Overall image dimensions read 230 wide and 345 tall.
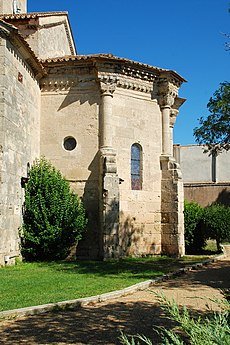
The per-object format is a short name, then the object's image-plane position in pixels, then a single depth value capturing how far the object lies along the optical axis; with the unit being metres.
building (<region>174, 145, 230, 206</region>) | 33.78
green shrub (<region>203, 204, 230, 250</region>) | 19.56
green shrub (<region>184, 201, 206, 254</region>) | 19.89
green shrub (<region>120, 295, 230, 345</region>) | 2.57
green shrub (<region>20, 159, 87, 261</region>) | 14.27
